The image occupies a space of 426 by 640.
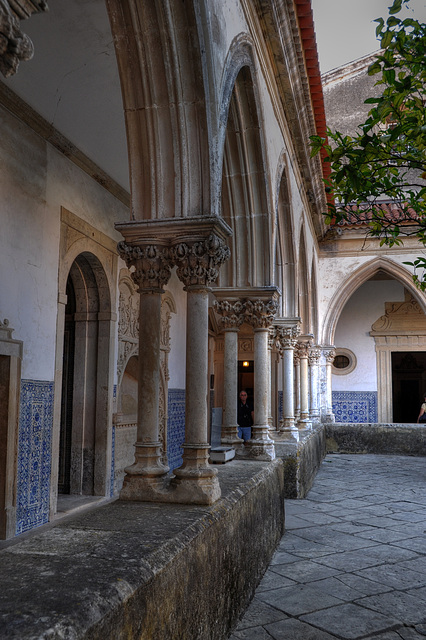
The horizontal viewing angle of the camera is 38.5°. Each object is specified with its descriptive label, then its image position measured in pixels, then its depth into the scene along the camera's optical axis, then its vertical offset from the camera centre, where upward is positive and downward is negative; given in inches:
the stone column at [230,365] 236.8 +12.9
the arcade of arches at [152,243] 149.3 +53.0
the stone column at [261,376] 234.5 +9.2
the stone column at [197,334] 147.6 +16.0
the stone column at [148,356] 143.6 +10.4
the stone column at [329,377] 584.7 +20.0
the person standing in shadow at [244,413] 457.4 -11.3
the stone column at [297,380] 432.8 +12.7
